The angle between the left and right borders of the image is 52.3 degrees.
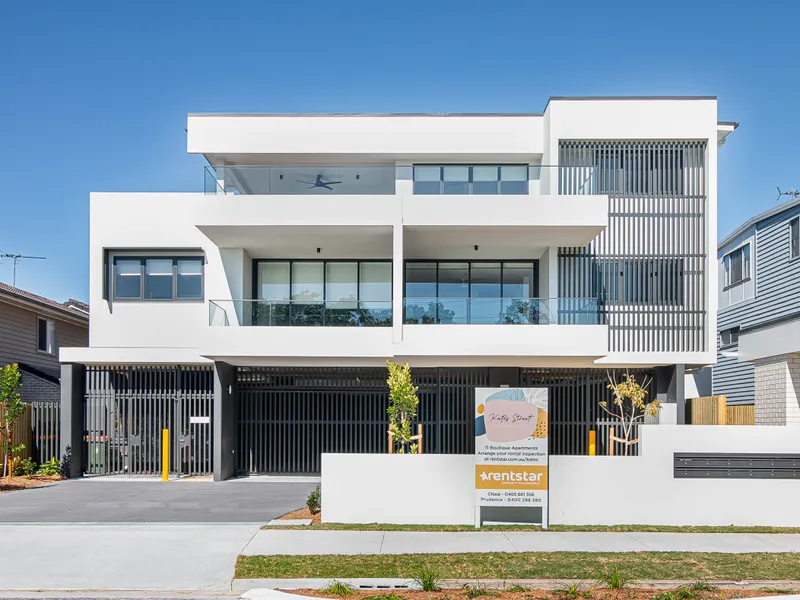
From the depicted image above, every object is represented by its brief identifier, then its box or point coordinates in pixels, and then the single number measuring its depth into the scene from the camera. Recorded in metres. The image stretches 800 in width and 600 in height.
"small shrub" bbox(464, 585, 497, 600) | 8.99
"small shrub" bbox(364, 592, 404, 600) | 8.59
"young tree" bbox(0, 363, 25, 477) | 20.41
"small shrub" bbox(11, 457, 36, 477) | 21.56
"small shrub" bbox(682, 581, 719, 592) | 9.20
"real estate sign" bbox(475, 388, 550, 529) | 13.47
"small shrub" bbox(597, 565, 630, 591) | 9.21
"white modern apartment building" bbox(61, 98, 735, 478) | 20.62
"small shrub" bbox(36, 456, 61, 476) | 21.73
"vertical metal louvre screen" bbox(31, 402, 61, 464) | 22.47
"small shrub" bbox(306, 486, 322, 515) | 14.75
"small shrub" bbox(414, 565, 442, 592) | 9.25
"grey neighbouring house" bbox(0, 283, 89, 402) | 25.44
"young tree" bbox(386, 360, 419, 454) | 15.34
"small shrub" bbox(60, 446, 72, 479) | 21.50
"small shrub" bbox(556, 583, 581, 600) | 8.92
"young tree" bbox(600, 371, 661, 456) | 19.39
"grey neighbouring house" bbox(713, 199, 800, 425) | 18.09
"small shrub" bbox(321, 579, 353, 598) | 9.23
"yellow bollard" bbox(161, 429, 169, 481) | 21.25
